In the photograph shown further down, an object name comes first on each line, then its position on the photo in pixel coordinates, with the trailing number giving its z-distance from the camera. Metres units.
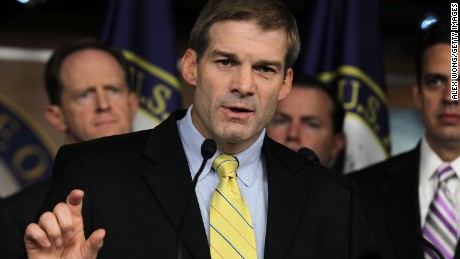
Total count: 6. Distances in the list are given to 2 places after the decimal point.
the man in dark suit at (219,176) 4.54
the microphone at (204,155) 4.15
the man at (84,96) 6.76
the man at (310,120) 7.42
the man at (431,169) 6.37
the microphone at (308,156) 4.86
